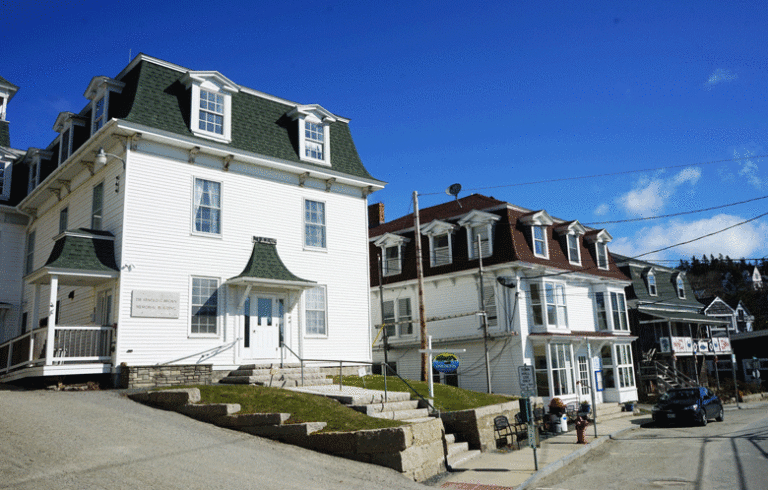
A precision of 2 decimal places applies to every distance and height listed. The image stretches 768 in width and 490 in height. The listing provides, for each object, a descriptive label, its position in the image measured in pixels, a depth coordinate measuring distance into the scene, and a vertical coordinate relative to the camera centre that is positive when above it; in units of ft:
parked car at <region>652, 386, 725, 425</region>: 77.51 -6.93
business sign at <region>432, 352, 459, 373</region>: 76.48 -0.01
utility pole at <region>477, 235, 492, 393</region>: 85.94 +7.01
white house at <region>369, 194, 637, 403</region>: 93.81 +10.29
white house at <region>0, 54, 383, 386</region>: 56.39 +15.04
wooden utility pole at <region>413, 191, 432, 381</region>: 73.12 +8.58
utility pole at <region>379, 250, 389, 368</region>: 96.69 +15.20
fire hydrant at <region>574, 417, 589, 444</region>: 61.11 -7.27
